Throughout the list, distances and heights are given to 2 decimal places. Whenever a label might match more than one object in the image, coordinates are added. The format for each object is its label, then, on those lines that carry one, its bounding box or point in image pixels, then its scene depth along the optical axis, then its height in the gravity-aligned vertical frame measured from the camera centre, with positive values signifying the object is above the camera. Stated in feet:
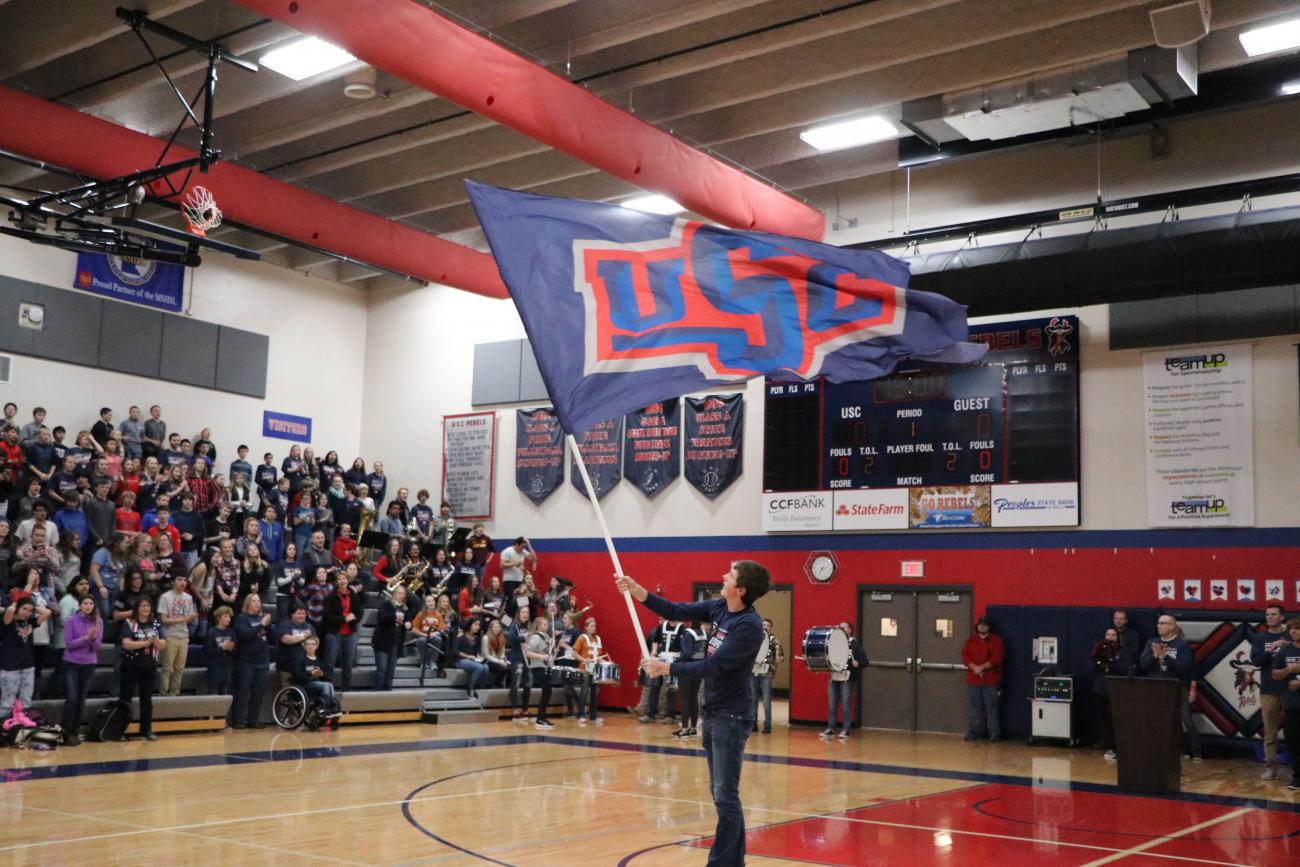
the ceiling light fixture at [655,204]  70.24 +20.93
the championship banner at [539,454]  81.00 +7.39
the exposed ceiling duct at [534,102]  43.21 +18.59
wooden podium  41.39 -5.18
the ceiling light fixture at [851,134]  59.88 +21.75
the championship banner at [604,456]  78.59 +7.14
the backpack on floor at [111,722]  47.85 -6.65
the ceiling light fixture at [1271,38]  49.08 +22.15
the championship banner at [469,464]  83.92 +6.84
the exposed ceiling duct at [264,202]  52.95 +18.08
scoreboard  62.54 +7.24
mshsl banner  72.90 +16.64
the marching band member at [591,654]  67.77 -4.96
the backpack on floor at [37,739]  44.55 -6.87
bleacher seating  52.03 -6.75
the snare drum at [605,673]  60.34 -5.23
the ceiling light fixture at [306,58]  52.85 +21.87
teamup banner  57.77 +7.01
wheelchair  55.52 -6.92
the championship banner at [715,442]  73.56 +7.70
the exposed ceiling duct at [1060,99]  50.65 +21.02
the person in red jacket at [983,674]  61.87 -4.85
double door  65.36 -4.45
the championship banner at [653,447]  76.13 +7.58
